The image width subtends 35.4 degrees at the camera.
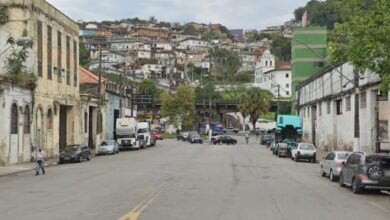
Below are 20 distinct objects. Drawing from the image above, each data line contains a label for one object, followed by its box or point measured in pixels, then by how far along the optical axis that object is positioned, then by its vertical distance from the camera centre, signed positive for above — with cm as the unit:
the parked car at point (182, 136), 10366 -190
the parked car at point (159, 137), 10888 -209
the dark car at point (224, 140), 8847 -218
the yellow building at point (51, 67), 4769 +519
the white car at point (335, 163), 2772 -180
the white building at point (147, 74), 18955 +1634
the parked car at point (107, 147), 5972 -211
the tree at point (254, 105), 12469 +405
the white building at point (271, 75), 16812 +1429
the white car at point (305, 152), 4553 -205
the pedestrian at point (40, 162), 3259 -193
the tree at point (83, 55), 15350 +1948
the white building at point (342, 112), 4184 +111
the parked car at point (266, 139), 8455 -198
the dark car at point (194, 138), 9238 -197
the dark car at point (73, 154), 4541 -211
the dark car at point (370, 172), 2178 -174
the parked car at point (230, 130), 14691 -127
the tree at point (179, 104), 11788 +413
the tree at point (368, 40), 2048 +288
